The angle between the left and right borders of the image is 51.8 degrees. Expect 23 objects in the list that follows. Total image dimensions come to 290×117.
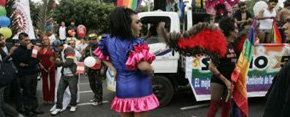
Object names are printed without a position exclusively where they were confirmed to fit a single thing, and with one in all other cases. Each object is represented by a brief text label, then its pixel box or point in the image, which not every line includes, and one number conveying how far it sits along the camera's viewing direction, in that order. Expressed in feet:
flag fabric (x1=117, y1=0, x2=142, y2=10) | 22.39
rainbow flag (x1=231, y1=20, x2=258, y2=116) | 11.53
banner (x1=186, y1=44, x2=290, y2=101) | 19.98
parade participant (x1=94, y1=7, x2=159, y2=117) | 9.33
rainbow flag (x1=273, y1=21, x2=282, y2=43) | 21.67
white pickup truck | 20.04
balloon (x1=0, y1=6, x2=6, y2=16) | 21.81
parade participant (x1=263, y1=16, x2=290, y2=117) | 5.19
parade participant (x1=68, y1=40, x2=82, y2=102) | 22.25
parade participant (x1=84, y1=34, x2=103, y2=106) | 22.57
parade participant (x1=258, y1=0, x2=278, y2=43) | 23.23
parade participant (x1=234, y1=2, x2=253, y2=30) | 25.18
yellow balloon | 20.05
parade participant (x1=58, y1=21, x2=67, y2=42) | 50.57
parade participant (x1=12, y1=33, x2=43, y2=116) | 19.69
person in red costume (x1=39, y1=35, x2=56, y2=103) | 22.56
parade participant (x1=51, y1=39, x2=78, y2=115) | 20.70
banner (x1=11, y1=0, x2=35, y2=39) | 25.93
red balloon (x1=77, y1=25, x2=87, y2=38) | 36.56
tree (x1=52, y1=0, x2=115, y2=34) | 66.44
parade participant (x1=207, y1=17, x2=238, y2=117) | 13.06
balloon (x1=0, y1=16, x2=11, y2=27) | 20.95
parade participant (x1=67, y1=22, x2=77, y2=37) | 51.05
